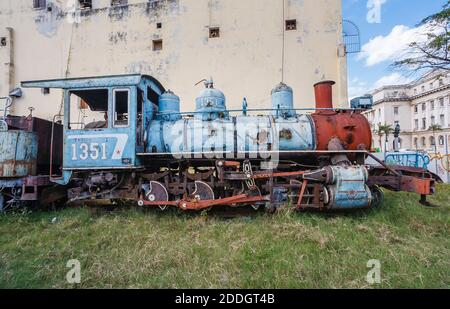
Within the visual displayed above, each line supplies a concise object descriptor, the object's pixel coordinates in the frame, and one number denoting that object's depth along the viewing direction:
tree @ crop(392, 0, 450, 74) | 11.45
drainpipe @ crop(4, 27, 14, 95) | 13.75
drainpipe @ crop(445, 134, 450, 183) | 12.06
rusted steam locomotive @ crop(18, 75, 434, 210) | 5.06
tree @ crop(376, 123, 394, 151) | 49.13
